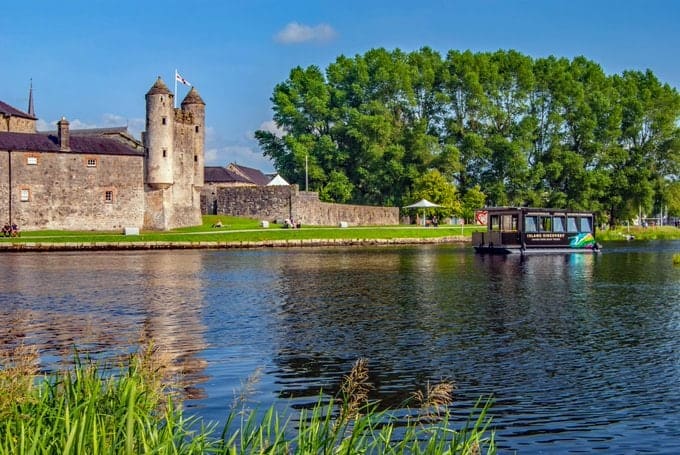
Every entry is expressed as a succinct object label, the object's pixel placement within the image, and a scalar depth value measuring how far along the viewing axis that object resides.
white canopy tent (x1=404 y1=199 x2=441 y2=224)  74.25
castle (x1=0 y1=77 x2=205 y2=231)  62.25
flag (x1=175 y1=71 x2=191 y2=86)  68.69
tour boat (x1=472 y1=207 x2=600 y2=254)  54.00
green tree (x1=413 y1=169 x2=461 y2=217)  77.06
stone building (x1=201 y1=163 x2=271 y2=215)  79.44
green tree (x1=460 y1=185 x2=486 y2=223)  79.31
